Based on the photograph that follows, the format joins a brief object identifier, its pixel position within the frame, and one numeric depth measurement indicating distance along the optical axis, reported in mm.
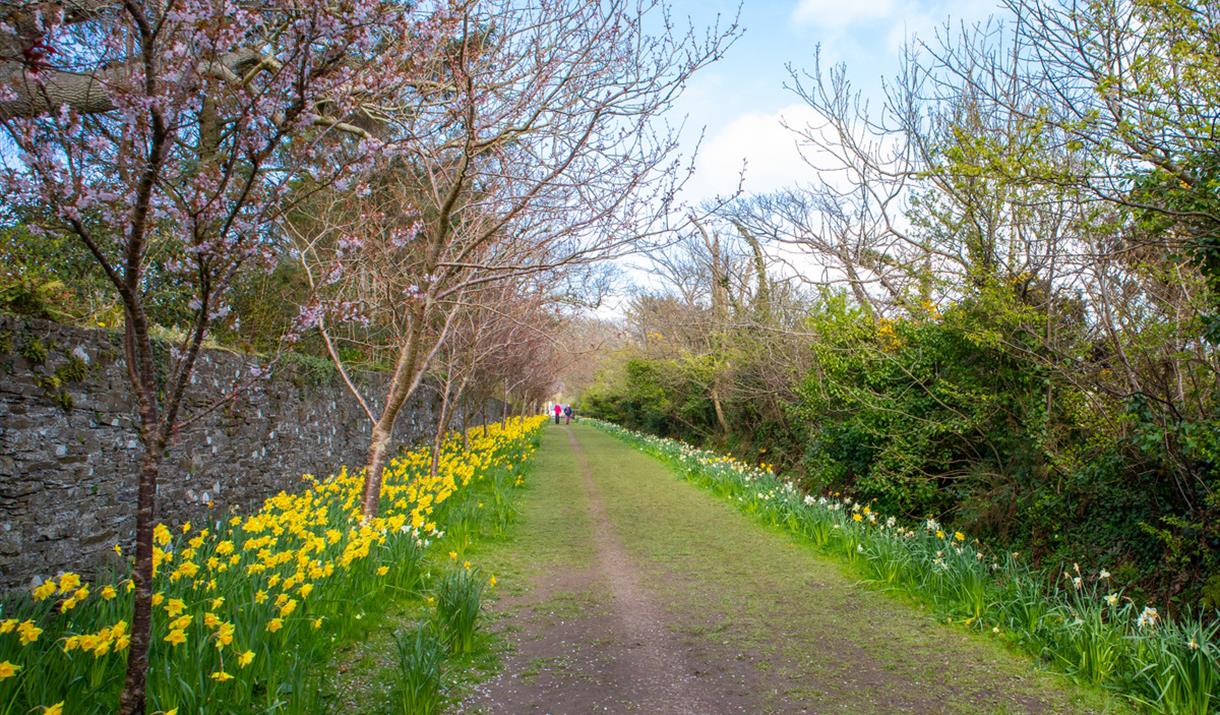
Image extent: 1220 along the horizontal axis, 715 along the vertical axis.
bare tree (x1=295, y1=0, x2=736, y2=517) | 4492
